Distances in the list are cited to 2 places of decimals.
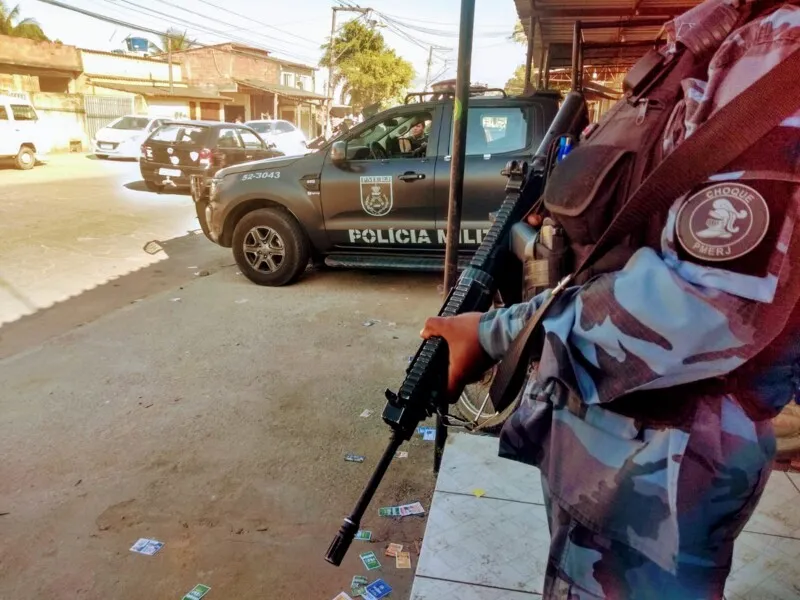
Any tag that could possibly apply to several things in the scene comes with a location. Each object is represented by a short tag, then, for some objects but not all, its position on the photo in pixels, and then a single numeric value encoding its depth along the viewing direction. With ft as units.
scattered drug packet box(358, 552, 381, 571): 7.10
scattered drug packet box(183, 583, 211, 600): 6.59
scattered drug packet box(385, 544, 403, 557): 7.32
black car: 37.06
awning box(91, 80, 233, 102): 85.15
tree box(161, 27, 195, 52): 122.93
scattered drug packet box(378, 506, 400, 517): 8.07
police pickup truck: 16.93
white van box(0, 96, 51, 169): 47.83
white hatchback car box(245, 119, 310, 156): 56.00
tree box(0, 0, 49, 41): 91.25
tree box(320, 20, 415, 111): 112.57
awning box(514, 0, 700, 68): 16.90
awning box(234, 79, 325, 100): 106.73
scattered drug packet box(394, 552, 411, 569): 7.13
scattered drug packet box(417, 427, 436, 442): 10.03
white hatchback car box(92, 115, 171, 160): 58.18
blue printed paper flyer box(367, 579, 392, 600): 6.66
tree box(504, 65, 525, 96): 114.89
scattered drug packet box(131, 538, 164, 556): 7.30
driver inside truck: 17.87
